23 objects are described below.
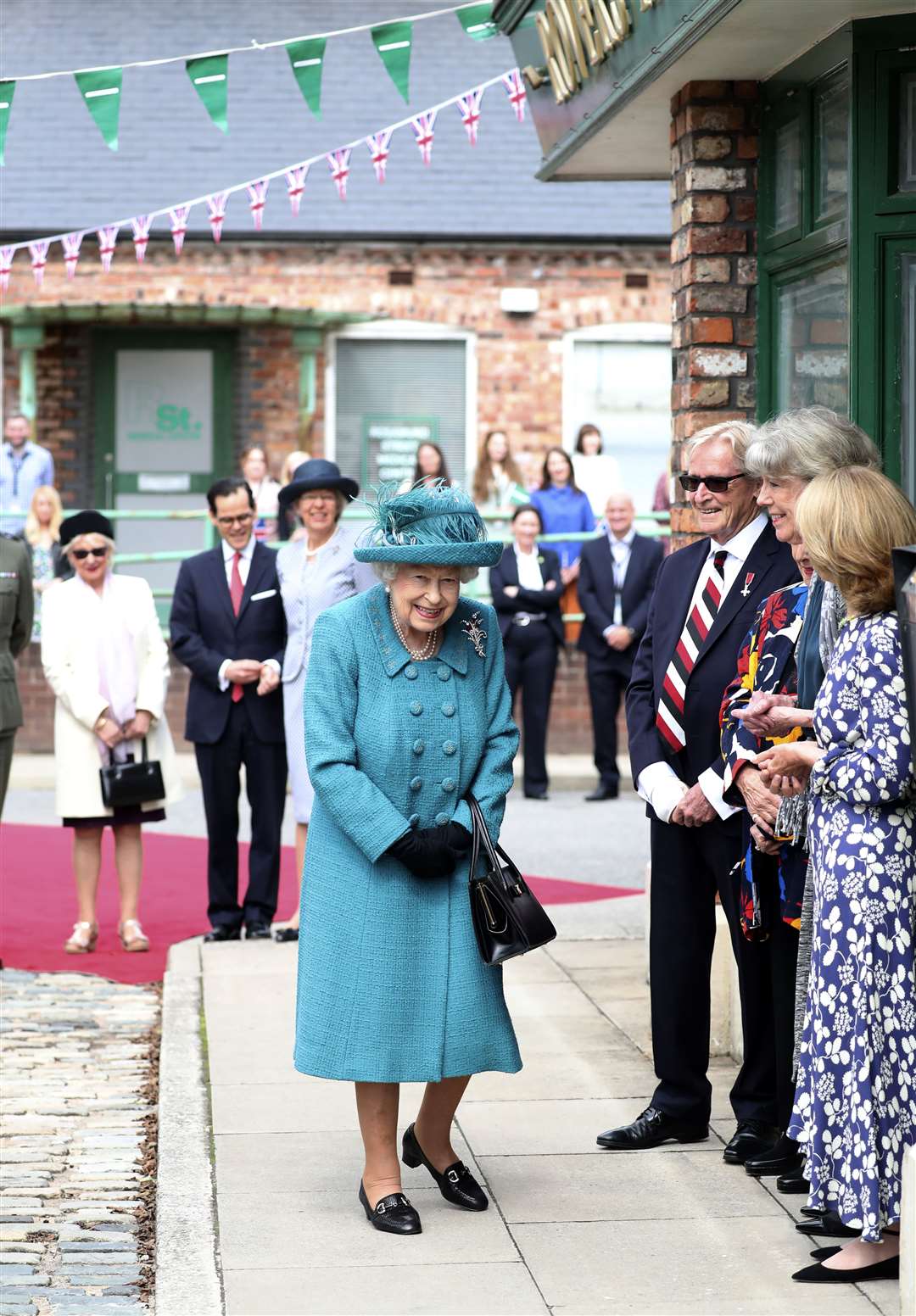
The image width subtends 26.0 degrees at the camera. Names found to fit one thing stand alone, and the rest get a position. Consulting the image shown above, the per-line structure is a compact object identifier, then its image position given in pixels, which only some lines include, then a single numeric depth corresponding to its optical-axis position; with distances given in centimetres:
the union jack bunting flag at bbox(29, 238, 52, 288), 1414
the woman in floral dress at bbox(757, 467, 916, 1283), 439
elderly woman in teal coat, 484
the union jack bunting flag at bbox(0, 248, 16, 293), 1402
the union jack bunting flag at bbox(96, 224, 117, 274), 1480
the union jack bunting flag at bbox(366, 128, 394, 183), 1283
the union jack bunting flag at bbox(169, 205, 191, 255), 1386
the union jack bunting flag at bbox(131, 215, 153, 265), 1386
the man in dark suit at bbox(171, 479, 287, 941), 867
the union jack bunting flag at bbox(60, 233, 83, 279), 1516
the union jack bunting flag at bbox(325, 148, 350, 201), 1298
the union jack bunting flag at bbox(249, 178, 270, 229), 1370
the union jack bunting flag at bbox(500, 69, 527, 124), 1092
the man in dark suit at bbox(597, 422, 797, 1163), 540
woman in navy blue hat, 848
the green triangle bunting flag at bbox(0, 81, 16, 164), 958
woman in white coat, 864
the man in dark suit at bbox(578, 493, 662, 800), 1402
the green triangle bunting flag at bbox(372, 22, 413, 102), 990
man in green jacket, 842
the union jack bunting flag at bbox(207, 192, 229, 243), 1398
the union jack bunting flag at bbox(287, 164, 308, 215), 1355
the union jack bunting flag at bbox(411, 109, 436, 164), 1255
